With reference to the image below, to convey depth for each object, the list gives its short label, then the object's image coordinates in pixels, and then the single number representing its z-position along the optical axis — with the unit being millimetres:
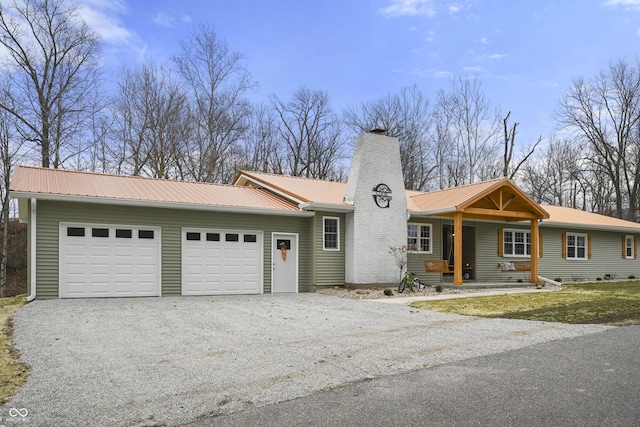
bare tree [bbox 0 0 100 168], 23031
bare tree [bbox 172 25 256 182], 27891
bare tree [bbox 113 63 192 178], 26234
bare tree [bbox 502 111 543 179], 33812
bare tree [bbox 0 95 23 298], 22625
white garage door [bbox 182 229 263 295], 14672
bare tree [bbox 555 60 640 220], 32531
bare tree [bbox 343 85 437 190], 33219
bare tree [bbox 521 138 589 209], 36719
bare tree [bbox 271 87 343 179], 33469
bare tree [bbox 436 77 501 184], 34406
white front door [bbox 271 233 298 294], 16094
